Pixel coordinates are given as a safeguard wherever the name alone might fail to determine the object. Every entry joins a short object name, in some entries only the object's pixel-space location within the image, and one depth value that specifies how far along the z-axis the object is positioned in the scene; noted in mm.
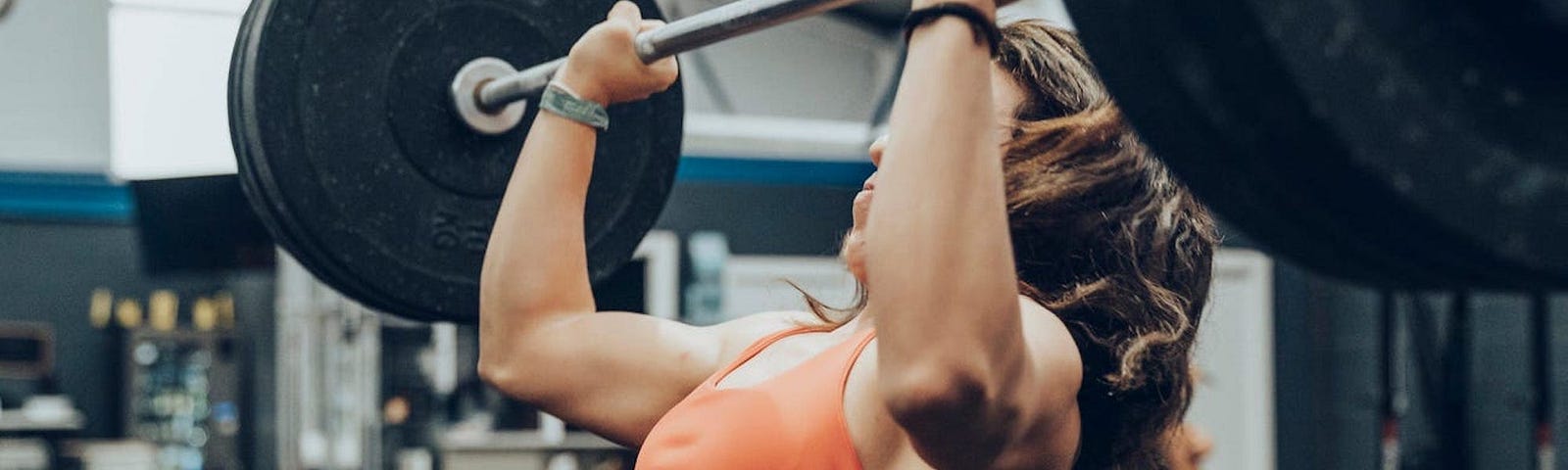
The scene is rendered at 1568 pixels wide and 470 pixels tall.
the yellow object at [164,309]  8750
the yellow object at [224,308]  8836
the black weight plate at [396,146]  1665
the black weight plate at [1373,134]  816
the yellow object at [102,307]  8750
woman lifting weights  1046
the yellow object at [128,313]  8605
